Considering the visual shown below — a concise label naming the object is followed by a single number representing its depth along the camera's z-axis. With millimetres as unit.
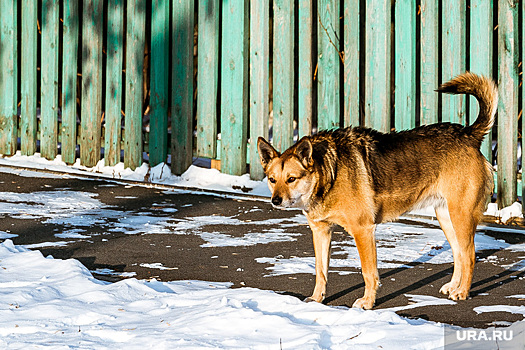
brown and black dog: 10406
